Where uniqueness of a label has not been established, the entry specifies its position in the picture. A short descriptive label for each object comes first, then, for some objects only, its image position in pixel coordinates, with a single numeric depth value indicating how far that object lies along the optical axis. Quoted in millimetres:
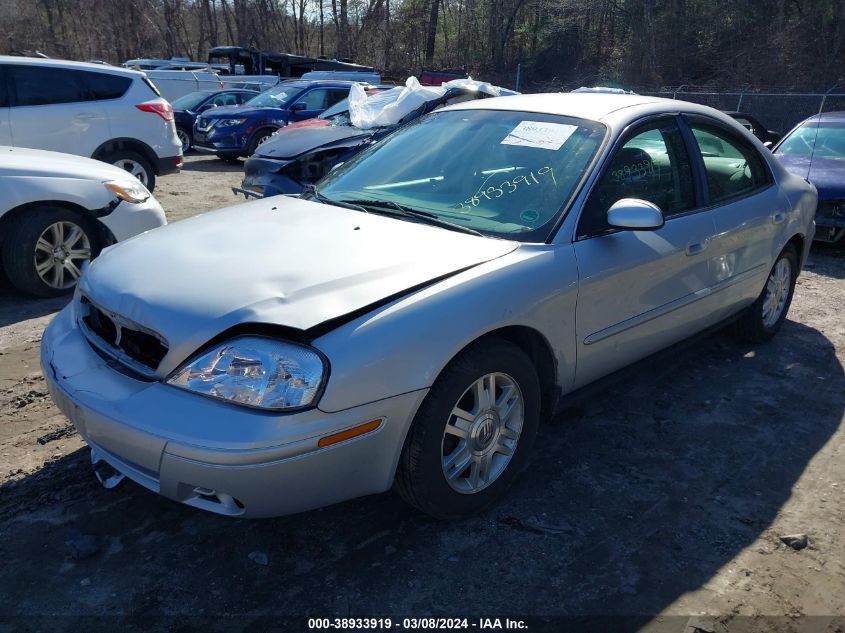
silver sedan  2273
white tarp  8883
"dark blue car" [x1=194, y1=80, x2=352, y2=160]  13672
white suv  7805
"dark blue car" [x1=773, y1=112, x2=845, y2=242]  7371
